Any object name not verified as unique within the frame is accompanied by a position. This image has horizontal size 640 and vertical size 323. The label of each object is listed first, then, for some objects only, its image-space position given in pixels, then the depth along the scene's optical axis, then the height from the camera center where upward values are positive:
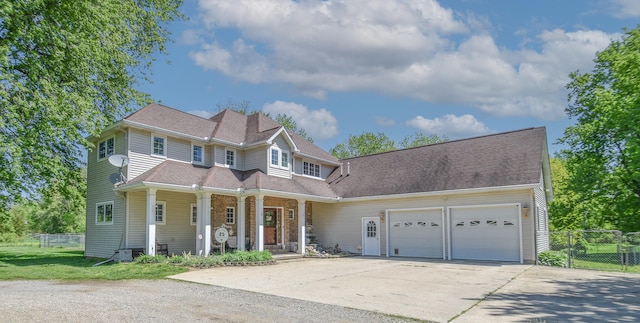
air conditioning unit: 15.28 -2.03
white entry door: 20.05 -1.84
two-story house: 16.25 +0.30
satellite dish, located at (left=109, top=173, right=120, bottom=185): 16.05 +0.98
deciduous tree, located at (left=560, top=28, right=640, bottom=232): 19.45 +3.01
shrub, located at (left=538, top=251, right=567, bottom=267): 15.64 -2.41
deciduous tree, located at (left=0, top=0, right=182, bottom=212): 13.25 +4.43
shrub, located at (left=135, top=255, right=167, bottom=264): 14.34 -2.05
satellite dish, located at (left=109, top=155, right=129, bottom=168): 15.52 +1.63
